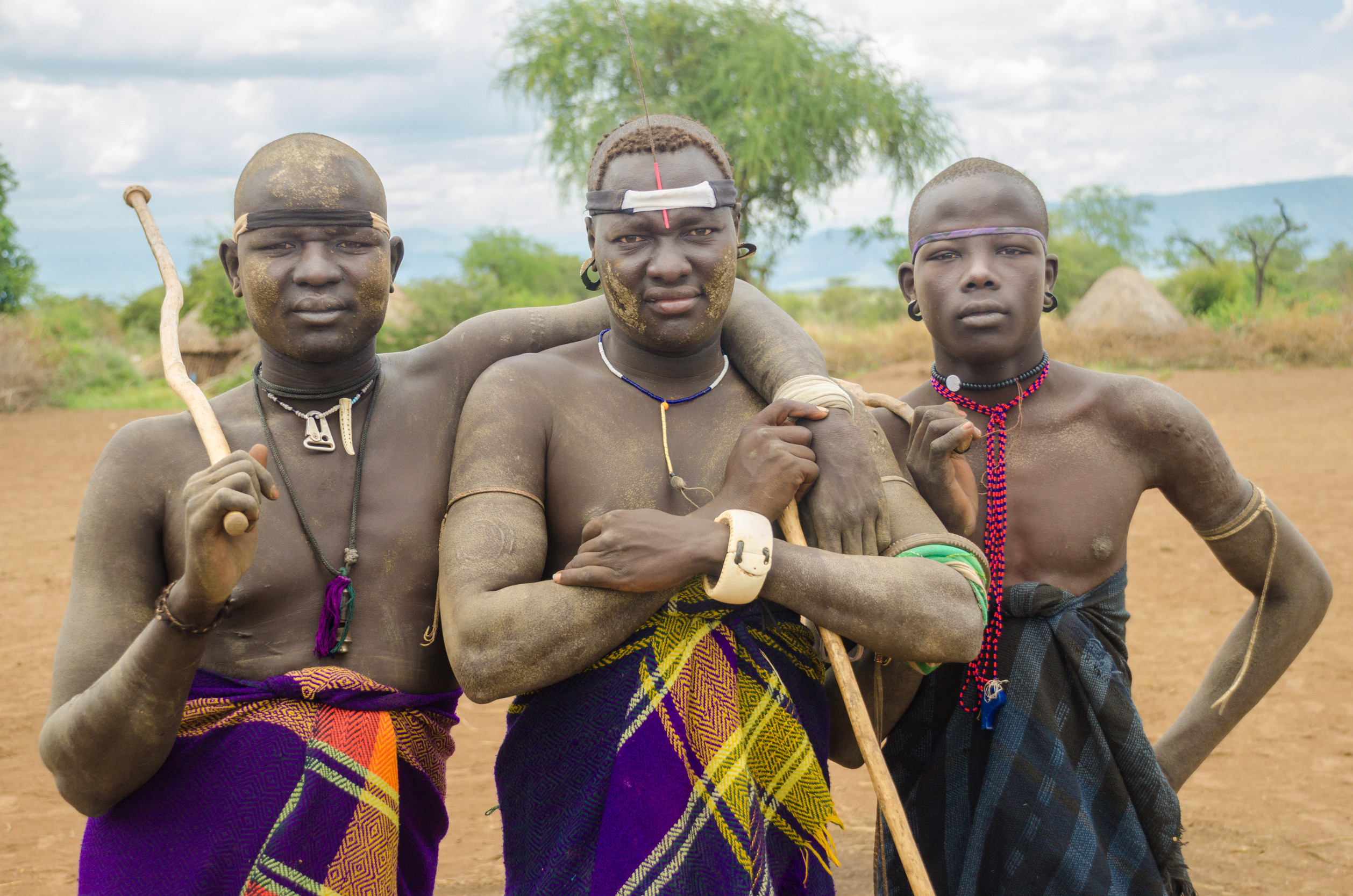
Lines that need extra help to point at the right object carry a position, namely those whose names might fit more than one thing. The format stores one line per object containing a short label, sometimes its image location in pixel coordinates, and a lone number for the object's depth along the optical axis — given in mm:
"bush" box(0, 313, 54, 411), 16000
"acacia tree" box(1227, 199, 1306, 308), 24141
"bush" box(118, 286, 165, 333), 28500
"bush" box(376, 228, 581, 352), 18328
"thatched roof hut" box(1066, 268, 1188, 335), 21469
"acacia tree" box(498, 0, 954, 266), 19328
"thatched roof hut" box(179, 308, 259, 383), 20125
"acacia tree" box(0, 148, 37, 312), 18625
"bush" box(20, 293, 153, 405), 17297
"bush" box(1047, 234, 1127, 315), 28719
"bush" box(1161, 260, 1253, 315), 24172
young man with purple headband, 2443
